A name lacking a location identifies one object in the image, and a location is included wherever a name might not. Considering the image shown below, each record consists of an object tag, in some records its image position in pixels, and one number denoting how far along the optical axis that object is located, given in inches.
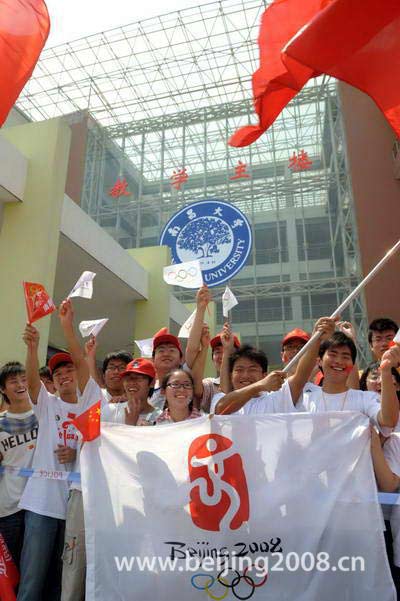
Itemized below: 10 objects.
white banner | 68.4
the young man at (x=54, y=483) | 81.7
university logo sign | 140.3
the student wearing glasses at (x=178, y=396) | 87.2
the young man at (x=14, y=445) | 91.9
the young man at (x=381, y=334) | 108.3
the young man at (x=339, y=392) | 82.0
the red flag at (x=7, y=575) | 82.0
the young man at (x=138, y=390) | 94.9
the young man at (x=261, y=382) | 80.5
